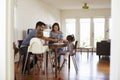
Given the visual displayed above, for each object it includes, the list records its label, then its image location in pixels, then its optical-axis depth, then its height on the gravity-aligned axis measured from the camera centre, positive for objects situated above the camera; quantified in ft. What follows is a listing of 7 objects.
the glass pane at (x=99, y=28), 37.55 +1.36
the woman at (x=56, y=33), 16.35 +0.25
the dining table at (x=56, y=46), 13.73 -0.72
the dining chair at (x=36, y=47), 13.57 -0.77
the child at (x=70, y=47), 15.93 -0.94
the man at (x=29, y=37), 14.73 -0.11
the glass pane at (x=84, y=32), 38.32 +0.73
